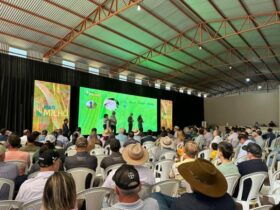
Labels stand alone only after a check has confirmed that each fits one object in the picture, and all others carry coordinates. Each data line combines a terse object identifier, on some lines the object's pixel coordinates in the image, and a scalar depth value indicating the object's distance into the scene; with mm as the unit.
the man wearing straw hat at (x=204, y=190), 1589
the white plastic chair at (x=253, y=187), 3119
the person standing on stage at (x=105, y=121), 13323
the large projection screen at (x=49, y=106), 11820
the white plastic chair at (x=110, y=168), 3626
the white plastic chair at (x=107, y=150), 6367
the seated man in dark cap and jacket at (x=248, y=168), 3198
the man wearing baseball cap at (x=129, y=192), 1681
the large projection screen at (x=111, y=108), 13906
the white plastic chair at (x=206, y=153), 6205
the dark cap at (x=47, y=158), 2510
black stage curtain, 11070
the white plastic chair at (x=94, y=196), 2371
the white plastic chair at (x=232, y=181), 3096
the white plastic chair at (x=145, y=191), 2606
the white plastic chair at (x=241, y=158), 4992
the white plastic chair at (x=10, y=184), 2672
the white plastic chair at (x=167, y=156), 5680
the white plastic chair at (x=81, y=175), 3358
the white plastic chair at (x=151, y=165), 3944
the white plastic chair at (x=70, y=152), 5530
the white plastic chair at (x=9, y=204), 1918
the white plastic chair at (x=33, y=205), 1953
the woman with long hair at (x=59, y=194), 1504
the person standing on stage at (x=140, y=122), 16562
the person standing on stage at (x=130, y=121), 15836
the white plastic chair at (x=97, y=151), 6055
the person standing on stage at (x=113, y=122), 13578
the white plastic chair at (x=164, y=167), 4477
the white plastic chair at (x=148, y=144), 7163
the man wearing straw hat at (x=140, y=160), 2832
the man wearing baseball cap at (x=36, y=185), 2252
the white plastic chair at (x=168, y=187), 2754
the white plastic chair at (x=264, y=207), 1771
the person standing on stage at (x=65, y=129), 11014
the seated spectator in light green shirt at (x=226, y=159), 3191
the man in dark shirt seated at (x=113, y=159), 3789
